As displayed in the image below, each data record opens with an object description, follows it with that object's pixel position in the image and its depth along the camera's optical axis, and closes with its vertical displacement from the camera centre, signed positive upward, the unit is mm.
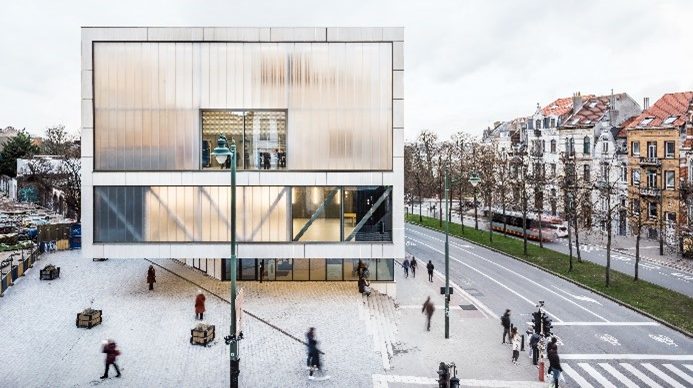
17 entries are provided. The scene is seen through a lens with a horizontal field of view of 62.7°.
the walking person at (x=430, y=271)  38906 -5567
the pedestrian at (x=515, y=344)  23062 -6314
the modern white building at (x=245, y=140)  30328 +2658
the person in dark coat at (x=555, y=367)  20250 -6318
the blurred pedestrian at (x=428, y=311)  27328 -5874
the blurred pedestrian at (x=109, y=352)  19656 -5658
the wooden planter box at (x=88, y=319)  24781 -5676
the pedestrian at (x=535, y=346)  22828 -6265
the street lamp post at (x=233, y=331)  17000 -4329
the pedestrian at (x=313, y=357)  20422 -6084
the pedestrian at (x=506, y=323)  25656 -6028
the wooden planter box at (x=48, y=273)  34000 -5020
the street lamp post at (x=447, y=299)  25969 -5023
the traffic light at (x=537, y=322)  25500 -5933
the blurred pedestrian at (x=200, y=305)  25859 -5286
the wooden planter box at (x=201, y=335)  22906 -5900
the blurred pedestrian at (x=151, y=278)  31186 -4873
